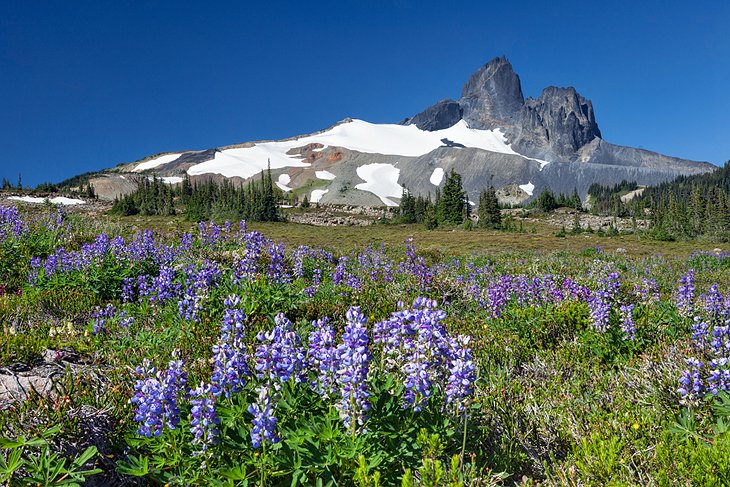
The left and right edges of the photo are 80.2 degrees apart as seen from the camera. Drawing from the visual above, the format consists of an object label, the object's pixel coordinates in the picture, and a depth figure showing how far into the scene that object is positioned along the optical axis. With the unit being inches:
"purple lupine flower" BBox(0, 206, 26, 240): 393.9
